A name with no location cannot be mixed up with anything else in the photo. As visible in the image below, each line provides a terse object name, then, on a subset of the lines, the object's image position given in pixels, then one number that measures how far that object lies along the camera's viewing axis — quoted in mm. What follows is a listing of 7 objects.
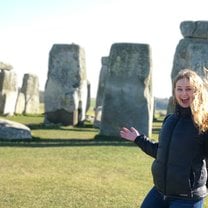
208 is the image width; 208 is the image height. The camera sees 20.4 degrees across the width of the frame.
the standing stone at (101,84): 22852
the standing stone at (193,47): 15703
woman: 4152
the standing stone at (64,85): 19156
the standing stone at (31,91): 26125
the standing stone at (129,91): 14688
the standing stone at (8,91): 22297
